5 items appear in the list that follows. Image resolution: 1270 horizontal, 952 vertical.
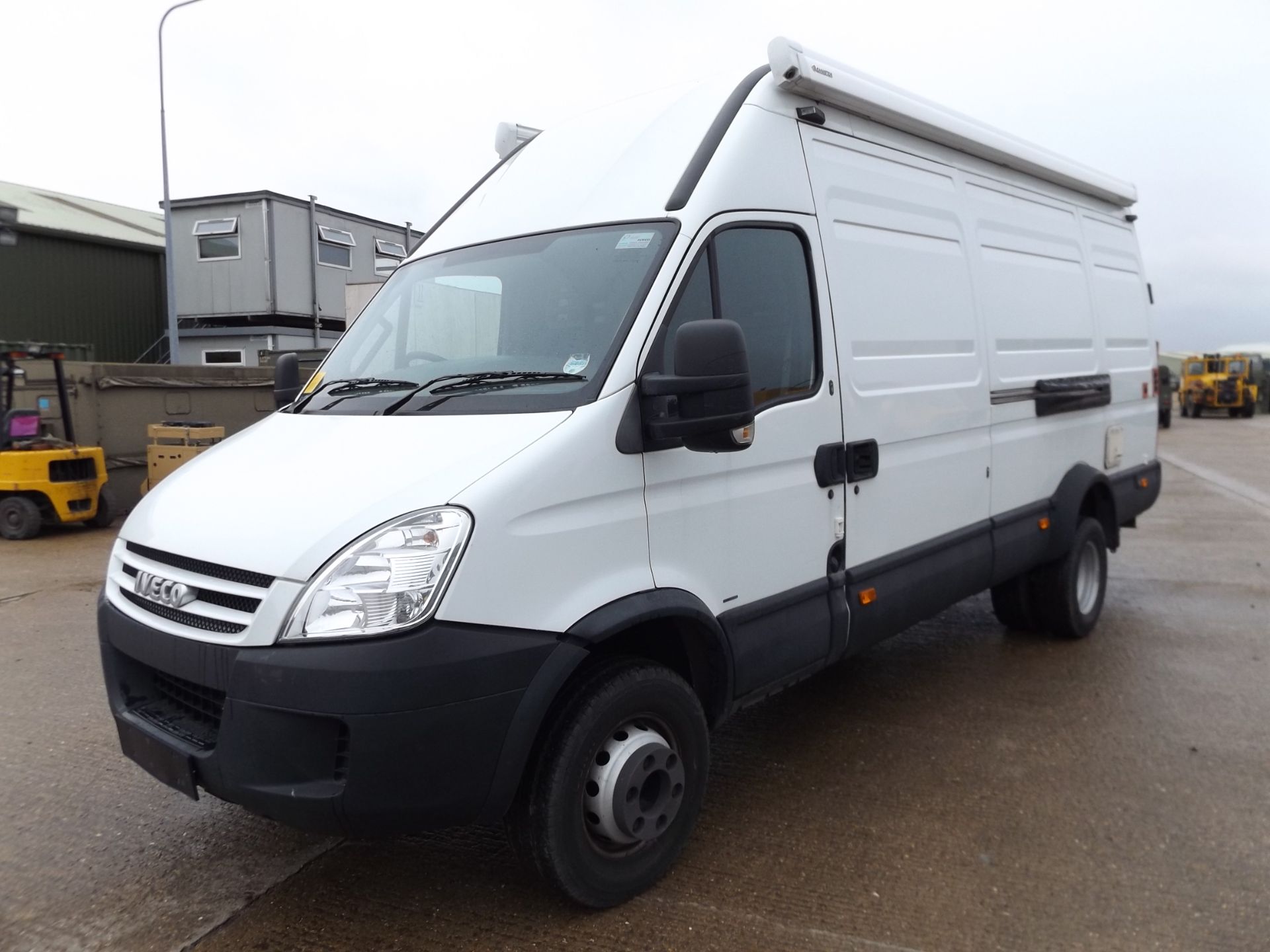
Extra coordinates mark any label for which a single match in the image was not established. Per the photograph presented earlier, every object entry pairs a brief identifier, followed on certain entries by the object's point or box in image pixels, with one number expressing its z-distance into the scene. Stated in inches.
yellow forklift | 411.2
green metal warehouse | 930.1
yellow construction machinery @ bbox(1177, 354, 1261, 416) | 1450.5
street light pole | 703.7
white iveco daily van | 105.3
